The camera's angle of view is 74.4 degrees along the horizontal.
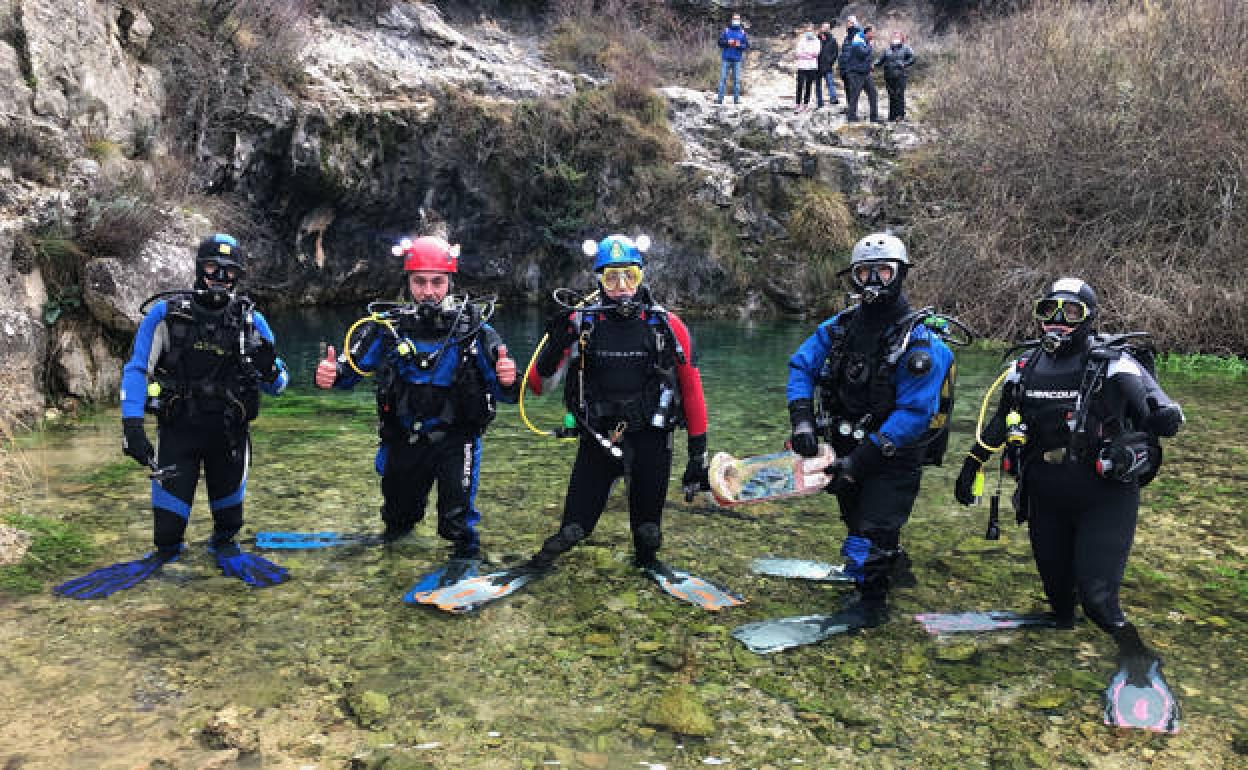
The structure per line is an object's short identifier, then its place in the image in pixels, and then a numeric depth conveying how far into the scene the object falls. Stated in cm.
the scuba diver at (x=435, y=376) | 503
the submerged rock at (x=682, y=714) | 359
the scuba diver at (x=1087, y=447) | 396
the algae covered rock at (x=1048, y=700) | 381
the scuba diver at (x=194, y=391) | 482
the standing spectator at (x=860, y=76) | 2208
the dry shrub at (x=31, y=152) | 935
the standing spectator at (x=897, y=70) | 2203
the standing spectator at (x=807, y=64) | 2359
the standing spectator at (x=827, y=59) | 2316
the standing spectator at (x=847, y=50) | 2217
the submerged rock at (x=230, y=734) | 331
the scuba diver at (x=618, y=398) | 483
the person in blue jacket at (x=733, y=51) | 2325
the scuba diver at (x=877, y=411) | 451
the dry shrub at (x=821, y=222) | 2198
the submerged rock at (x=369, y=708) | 357
